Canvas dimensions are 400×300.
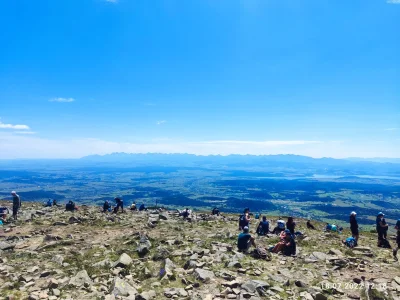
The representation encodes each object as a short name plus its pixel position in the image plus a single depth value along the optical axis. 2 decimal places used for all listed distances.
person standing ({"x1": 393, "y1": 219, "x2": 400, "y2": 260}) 16.62
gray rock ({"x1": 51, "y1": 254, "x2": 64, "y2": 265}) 13.88
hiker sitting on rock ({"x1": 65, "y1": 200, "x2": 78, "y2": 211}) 32.66
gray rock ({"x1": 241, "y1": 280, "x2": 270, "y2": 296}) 10.53
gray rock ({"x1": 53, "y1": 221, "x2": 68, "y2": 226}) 23.61
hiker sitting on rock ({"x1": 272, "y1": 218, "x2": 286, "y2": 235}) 22.63
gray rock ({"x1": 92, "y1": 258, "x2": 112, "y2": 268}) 13.32
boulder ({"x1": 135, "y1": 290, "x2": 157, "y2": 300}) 9.84
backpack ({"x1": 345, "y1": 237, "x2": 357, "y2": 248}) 19.36
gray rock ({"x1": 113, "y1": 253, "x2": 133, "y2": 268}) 13.28
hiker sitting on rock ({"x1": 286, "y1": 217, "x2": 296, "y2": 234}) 21.06
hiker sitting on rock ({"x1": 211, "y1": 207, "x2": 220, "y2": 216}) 36.94
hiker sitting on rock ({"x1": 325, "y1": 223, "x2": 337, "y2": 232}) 27.81
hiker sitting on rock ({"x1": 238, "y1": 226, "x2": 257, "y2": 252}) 16.72
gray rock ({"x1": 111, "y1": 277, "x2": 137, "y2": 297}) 10.20
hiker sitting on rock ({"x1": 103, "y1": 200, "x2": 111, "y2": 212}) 34.47
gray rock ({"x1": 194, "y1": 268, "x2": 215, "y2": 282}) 11.62
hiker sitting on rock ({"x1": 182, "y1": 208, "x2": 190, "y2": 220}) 31.71
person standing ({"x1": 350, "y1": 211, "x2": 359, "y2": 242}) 20.98
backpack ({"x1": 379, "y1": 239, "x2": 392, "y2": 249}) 20.21
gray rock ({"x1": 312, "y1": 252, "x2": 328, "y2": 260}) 15.65
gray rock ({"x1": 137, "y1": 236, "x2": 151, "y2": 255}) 15.74
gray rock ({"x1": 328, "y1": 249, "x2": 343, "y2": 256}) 16.45
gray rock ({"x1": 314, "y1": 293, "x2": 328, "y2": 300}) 10.01
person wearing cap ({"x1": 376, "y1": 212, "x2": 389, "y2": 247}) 20.39
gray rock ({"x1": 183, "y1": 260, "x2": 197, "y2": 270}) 13.21
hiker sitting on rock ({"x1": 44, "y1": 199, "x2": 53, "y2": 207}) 38.08
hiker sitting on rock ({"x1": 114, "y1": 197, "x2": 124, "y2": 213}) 33.01
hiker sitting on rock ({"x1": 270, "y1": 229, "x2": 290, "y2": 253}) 17.16
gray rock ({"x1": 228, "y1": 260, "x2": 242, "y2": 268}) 13.40
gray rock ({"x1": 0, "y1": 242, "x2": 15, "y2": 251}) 16.19
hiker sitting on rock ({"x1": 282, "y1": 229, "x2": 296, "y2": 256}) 16.67
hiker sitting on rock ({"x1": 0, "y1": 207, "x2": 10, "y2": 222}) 25.38
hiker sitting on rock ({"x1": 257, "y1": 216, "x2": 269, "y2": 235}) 23.10
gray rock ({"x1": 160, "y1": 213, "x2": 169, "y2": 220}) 29.97
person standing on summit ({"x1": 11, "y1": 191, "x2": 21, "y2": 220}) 25.27
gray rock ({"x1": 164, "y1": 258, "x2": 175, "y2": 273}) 12.54
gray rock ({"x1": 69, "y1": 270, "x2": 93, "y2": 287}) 11.05
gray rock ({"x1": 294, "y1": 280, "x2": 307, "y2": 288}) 11.29
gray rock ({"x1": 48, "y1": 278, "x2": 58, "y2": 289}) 10.68
